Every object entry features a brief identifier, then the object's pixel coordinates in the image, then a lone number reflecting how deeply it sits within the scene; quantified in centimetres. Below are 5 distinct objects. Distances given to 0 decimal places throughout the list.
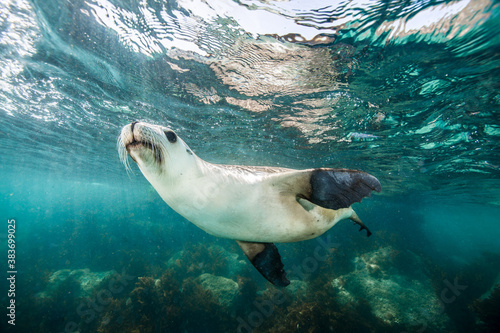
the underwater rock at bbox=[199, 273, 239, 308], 928
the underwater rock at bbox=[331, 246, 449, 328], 868
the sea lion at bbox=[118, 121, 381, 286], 206
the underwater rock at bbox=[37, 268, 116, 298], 1134
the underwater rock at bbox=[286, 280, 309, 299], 1004
